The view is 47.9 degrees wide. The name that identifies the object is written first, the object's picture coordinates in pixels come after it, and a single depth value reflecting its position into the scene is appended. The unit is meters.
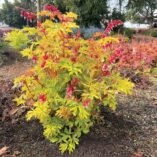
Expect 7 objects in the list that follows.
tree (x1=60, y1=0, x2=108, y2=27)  8.36
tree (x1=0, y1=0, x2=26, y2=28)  17.84
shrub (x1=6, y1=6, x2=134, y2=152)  1.61
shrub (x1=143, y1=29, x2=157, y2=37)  10.87
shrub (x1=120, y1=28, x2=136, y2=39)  8.49
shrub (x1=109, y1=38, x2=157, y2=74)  3.94
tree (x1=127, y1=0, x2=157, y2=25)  13.35
